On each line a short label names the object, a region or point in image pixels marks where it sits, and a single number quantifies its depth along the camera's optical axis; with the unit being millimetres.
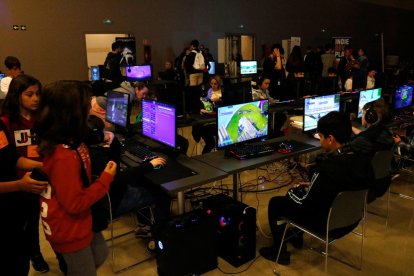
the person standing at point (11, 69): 4307
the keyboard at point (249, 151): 2988
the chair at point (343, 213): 2281
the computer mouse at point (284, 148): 3117
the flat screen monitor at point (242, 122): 2975
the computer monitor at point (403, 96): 4641
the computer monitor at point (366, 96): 4266
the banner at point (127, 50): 9039
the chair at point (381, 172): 2707
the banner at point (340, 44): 14131
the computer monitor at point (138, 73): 8578
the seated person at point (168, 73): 9633
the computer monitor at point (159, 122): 2862
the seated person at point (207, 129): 4766
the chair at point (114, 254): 2483
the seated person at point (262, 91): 5523
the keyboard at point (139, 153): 2886
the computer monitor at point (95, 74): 8036
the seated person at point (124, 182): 2318
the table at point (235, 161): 2760
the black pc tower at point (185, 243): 2502
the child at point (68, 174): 1533
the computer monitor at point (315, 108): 3564
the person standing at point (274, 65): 7727
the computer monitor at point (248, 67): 10375
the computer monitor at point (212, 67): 10203
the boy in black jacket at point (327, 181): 2318
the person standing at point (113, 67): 7854
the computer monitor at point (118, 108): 3593
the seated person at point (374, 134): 2967
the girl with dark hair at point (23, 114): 2148
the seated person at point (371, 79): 6402
